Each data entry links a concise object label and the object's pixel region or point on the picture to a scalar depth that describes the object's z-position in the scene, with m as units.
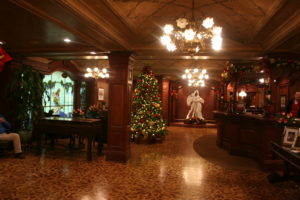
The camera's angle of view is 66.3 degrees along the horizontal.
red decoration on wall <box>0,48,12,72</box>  3.93
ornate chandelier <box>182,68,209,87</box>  9.32
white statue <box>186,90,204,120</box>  13.10
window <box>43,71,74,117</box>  9.08
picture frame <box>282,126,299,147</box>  3.51
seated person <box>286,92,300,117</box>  6.03
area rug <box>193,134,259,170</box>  5.36
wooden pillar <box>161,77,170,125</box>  12.72
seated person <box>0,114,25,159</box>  5.41
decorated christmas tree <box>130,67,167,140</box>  7.80
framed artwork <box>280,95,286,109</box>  10.54
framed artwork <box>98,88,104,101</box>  12.03
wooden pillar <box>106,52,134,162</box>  5.54
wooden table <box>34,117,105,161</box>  5.44
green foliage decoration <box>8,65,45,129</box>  6.22
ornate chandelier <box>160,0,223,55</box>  3.28
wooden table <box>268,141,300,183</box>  3.00
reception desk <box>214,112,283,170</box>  5.15
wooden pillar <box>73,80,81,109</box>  10.55
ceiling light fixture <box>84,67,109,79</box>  9.02
